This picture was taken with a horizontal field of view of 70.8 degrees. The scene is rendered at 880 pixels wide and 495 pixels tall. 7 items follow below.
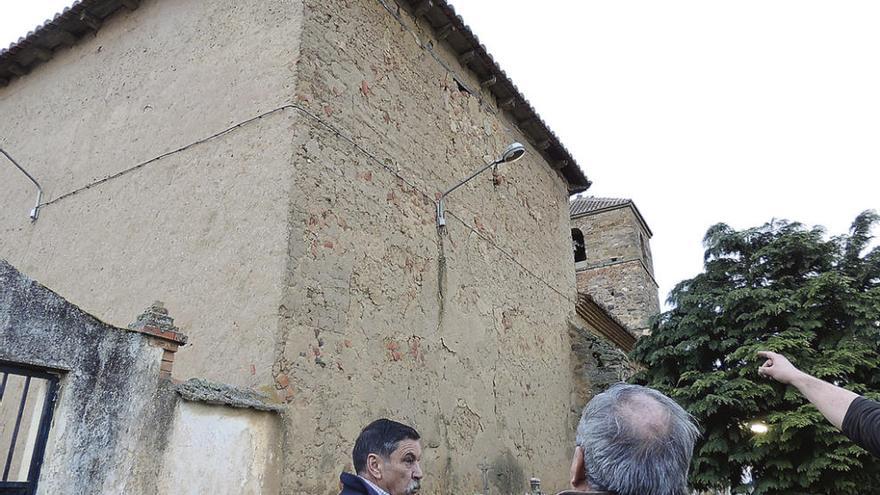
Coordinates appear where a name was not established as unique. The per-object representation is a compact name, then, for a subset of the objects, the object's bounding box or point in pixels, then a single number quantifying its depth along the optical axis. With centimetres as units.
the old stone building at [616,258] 2042
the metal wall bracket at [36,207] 776
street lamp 746
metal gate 344
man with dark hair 336
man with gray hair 170
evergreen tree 755
